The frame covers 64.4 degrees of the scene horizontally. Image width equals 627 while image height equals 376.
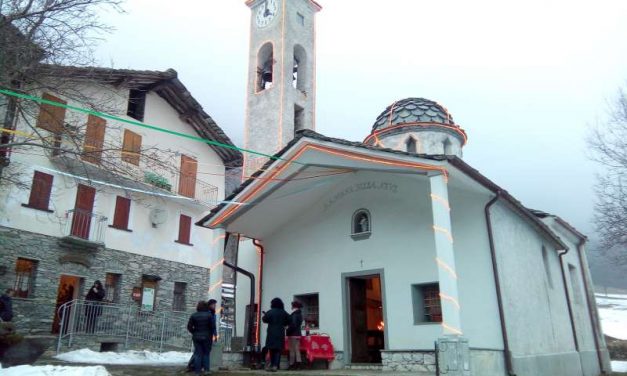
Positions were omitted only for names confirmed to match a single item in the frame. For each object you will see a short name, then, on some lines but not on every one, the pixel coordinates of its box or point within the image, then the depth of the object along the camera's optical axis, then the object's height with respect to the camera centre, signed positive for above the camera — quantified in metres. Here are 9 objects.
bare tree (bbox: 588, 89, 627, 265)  15.66 +3.93
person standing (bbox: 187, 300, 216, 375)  8.64 +0.26
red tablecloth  10.15 +0.06
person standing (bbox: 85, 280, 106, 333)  15.32 +1.43
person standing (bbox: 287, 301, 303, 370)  9.89 +0.31
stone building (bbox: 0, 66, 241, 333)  15.54 +4.39
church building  8.80 +1.88
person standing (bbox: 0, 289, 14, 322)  12.64 +1.09
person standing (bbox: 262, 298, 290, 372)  9.33 +0.34
